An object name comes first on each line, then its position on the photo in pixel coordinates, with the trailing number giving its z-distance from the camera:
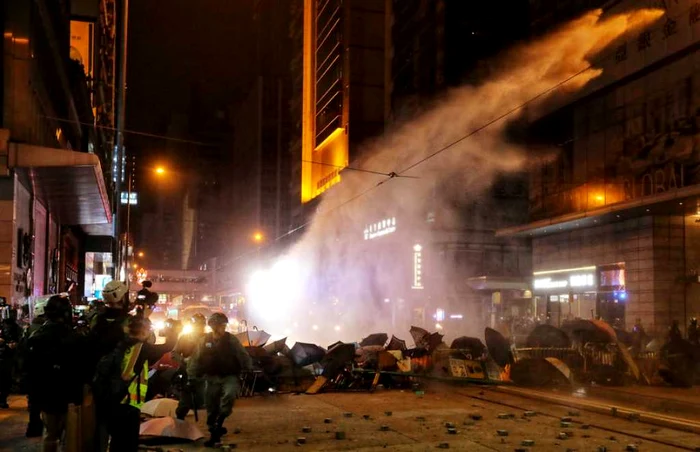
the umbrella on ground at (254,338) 13.48
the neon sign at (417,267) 31.69
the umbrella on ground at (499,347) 13.13
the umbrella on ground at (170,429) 7.02
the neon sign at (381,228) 32.56
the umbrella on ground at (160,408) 8.58
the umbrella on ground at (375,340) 15.12
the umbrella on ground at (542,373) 12.67
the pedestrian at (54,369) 4.90
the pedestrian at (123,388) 4.64
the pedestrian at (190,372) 7.95
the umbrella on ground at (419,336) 13.95
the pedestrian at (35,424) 7.35
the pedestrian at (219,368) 7.25
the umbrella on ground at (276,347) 12.66
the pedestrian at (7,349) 9.73
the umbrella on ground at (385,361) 12.53
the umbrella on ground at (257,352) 12.09
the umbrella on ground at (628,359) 12.91
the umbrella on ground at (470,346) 13.68
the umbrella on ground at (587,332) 13.62
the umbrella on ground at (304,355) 12.42
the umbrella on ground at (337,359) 12.18
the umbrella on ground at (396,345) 13.86
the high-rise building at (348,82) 53.50
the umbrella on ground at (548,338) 13.88
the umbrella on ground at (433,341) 13.72
